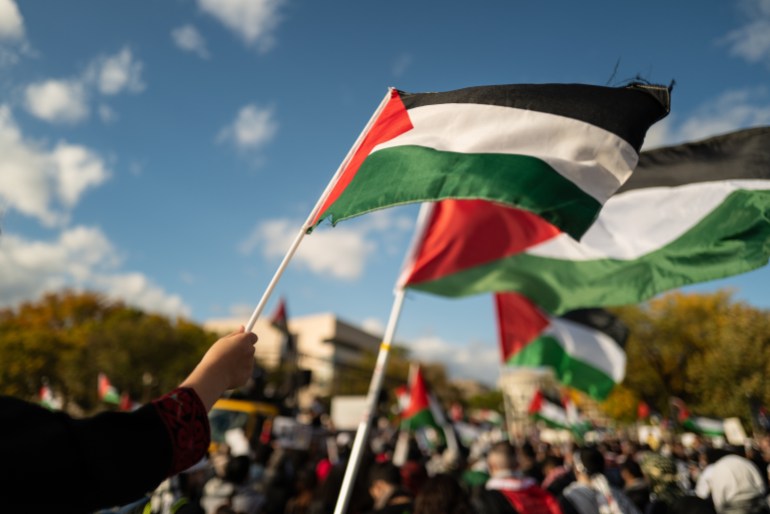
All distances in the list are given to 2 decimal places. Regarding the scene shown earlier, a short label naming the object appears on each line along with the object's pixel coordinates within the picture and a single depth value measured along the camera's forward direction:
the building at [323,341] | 85.94
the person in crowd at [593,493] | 4.34
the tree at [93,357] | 40.84
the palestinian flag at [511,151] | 3.10
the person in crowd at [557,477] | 6.87
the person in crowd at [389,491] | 3.96
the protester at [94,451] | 1.00
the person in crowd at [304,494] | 5.93
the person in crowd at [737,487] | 5.09
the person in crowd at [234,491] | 4.98
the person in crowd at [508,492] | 3.98
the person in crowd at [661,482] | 4.94
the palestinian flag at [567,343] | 8.71
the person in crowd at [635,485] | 5.24
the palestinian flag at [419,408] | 10.35
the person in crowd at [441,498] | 3.63
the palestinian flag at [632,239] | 4.39
